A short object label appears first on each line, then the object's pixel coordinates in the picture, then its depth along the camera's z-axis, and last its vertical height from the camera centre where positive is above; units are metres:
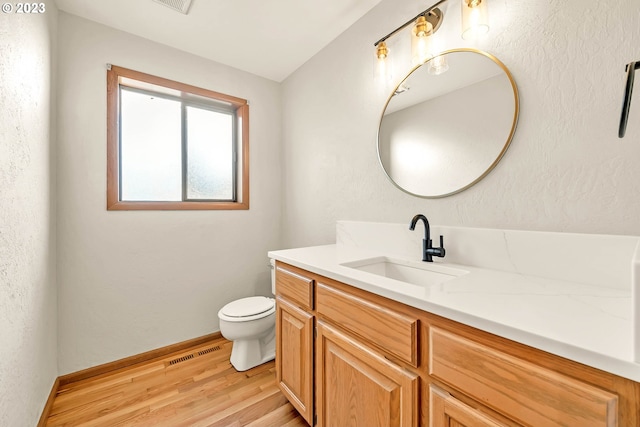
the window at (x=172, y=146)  1.92 +0.59
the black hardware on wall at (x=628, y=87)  0.65 +0.31
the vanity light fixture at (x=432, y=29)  1.09 +0.88
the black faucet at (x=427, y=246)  1.22 -0.17
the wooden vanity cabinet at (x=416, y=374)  0.50 -0.44
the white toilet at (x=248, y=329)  1.80 -0.84
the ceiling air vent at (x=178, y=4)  1.59 +1.32
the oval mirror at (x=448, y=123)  1.13 +0.45
